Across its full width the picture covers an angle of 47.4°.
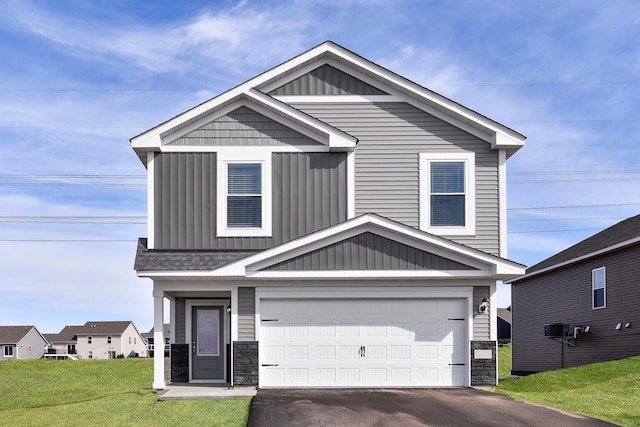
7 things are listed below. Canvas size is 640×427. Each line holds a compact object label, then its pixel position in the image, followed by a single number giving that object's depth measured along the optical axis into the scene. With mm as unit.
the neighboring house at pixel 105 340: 82688
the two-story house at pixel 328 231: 15648
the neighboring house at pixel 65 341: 88506
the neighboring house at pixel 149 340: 88962
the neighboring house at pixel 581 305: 22484
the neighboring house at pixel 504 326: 63275
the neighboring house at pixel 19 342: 76312
